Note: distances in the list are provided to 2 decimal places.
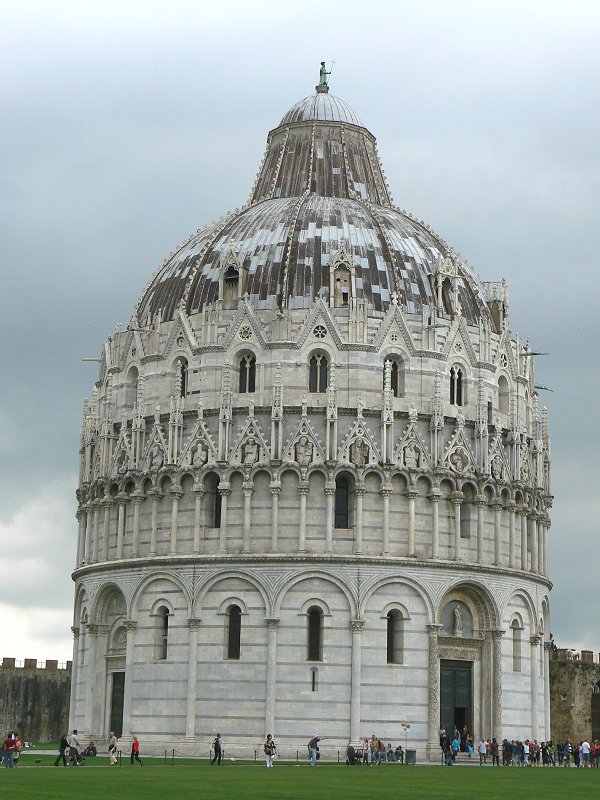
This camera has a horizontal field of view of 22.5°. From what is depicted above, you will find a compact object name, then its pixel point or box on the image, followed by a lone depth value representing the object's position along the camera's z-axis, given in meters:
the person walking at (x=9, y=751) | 58.12
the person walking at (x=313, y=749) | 61.94
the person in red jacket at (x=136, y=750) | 62.04
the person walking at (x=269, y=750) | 59.72
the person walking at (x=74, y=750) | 61.19
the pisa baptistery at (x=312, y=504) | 69.31
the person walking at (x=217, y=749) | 61.25
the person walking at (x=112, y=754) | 61.38
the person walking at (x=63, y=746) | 60.22
